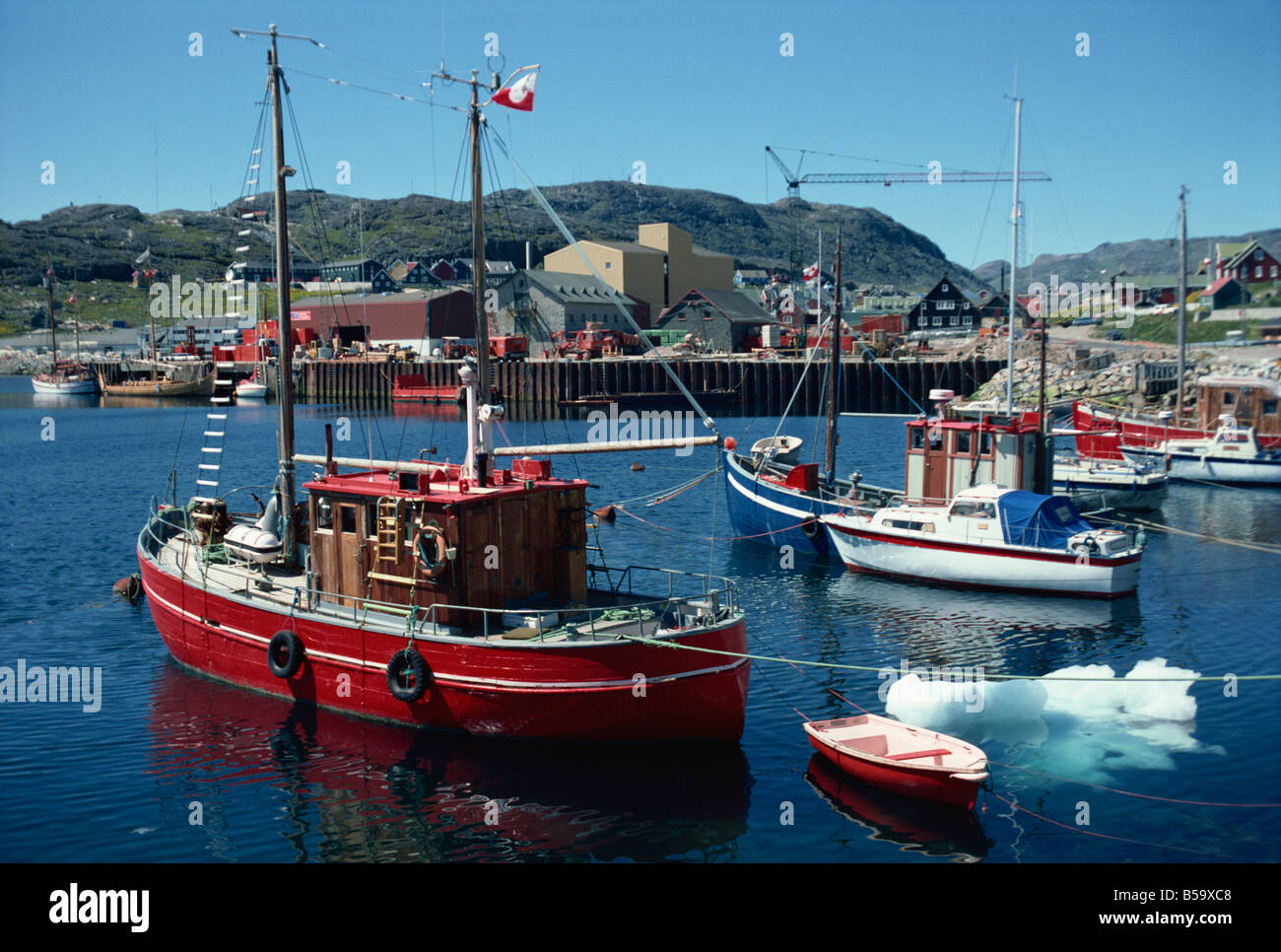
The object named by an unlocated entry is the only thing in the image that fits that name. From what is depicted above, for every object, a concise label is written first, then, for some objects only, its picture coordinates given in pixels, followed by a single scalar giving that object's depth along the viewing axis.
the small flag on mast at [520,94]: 20.03
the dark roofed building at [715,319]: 116.81
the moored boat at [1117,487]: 44.66
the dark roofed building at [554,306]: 120.81
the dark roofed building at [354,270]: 169.00
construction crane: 171.15
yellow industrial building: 140.62
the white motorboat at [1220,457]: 50.22
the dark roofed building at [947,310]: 133.88
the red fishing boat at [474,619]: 17.39
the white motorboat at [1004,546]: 29.58
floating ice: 18.47
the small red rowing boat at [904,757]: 15.96
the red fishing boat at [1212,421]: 53.16
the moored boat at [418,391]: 97.88
